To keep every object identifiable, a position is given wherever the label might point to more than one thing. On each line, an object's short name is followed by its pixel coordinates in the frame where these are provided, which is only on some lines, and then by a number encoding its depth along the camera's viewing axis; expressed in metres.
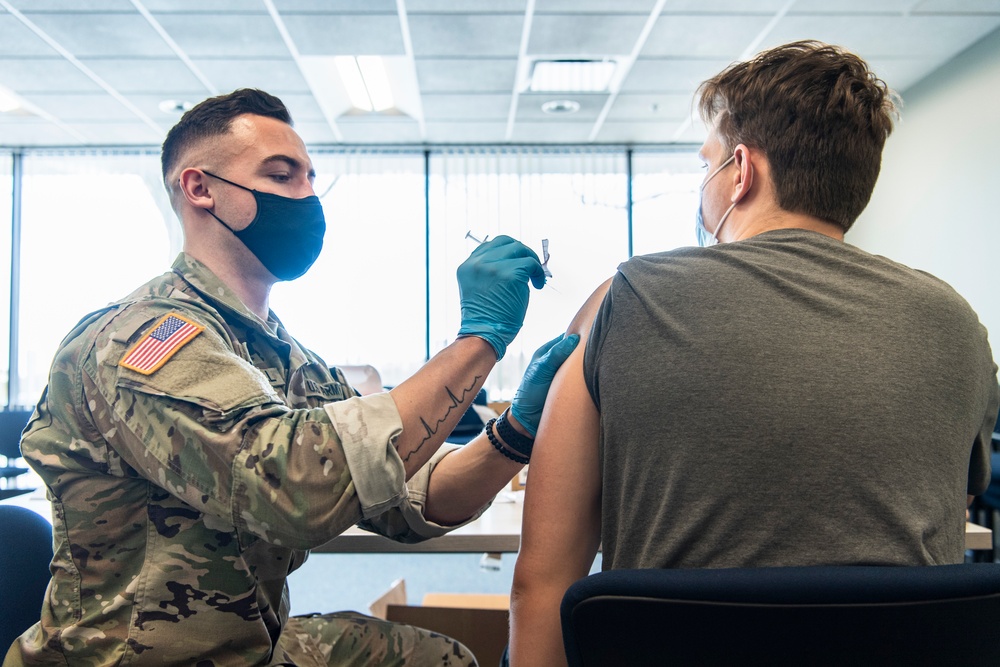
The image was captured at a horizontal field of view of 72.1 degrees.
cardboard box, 1.65
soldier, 0.84
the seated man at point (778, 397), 0.70
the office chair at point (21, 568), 1.00
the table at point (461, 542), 1.24
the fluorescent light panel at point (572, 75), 4.01
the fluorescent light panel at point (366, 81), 4.14
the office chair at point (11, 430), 3.46
